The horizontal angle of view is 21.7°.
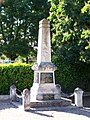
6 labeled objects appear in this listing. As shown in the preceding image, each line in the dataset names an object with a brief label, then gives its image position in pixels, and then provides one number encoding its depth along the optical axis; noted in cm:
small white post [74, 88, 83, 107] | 1167
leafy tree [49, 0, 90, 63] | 1410
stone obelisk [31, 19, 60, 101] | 1208
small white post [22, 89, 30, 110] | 1049
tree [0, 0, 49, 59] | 2339
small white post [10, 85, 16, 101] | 1339
